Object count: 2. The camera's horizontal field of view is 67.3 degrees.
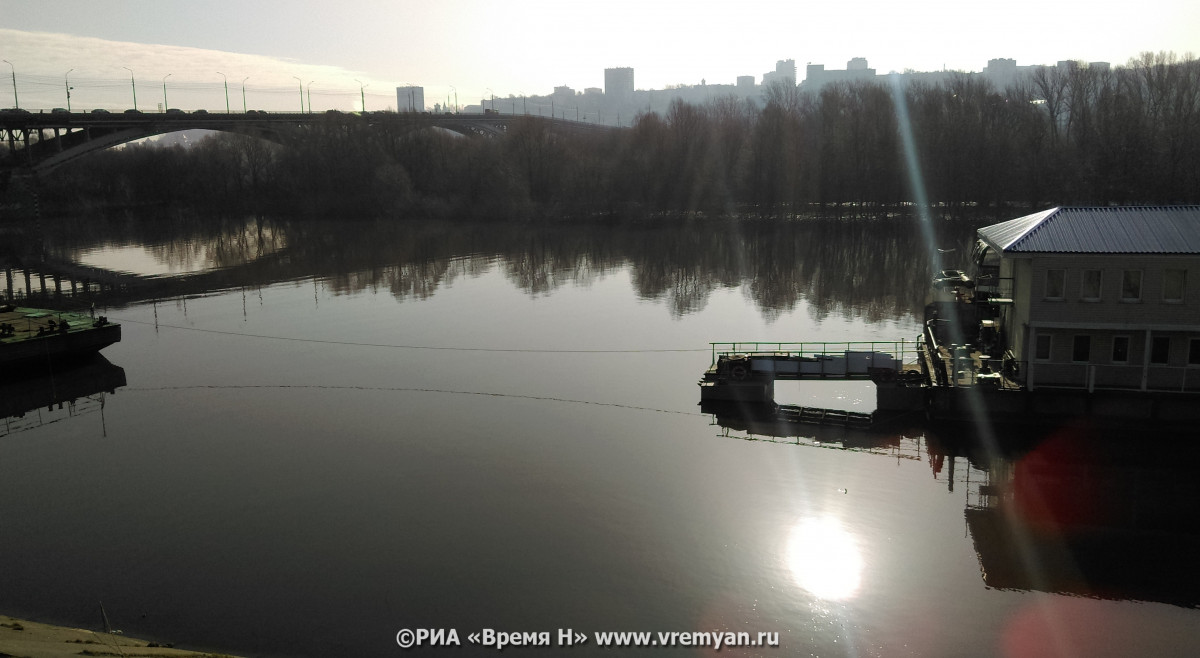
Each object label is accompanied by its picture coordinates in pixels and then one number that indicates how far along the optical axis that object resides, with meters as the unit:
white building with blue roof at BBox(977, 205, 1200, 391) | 22.08
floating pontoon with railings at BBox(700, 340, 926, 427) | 25.05
